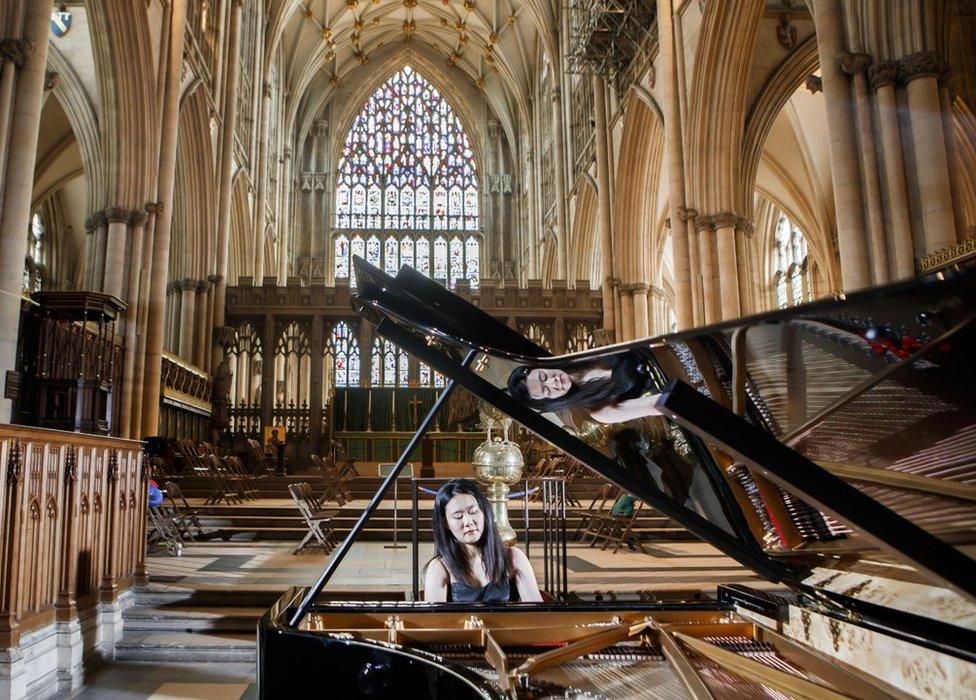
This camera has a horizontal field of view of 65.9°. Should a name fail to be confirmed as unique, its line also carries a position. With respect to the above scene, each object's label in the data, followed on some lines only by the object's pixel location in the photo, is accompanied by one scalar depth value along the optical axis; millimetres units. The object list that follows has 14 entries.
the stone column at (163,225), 11516
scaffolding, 13984
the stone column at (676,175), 11852
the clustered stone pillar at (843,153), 7621
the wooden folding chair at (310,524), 6195
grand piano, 1070
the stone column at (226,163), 16375
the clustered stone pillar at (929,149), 7199
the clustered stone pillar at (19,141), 7410
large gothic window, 29406
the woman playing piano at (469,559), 2717
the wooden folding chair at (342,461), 12250
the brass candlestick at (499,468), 4984
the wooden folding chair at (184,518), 7301
